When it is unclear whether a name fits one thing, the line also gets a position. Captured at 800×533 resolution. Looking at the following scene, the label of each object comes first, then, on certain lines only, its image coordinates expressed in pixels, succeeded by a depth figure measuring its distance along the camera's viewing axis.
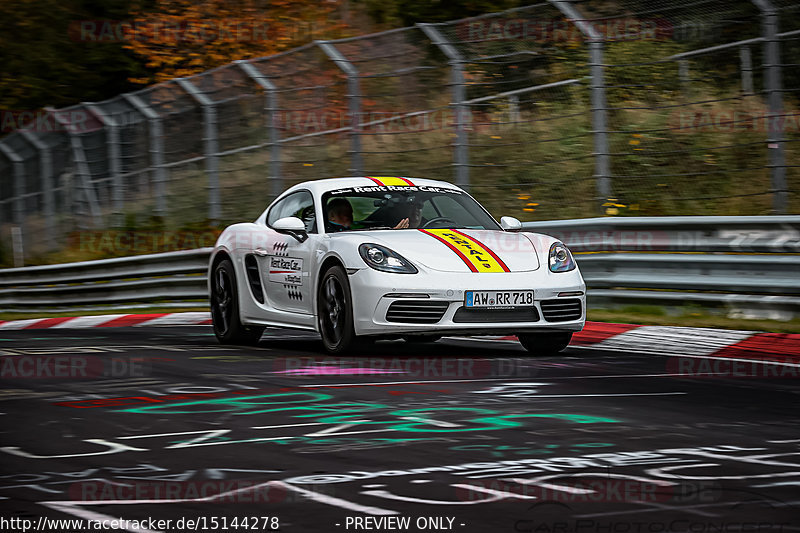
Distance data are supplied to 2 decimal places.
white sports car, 17.70
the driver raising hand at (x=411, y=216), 19.75
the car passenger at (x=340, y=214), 19.78
